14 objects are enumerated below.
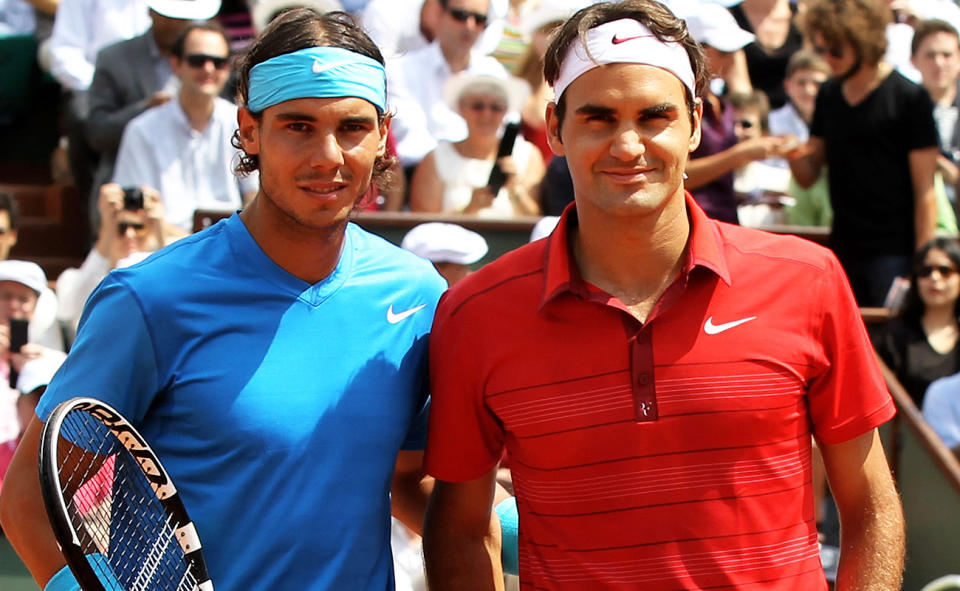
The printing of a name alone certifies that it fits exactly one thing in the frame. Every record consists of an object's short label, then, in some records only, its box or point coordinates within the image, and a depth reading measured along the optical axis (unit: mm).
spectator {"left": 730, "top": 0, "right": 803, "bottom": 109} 17953
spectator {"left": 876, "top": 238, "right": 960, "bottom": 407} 13594
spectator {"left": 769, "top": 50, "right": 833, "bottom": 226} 15719
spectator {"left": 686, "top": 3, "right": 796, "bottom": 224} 12922
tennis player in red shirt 5594
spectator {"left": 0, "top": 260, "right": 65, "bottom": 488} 11711
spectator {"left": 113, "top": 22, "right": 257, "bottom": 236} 14266
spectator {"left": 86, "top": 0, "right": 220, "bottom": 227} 14922
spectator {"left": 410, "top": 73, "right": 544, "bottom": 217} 14391
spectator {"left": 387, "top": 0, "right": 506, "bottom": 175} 15703
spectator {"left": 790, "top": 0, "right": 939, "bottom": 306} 14383
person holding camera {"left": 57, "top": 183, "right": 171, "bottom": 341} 13180
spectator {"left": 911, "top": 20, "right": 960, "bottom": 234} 16750
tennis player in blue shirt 5734
